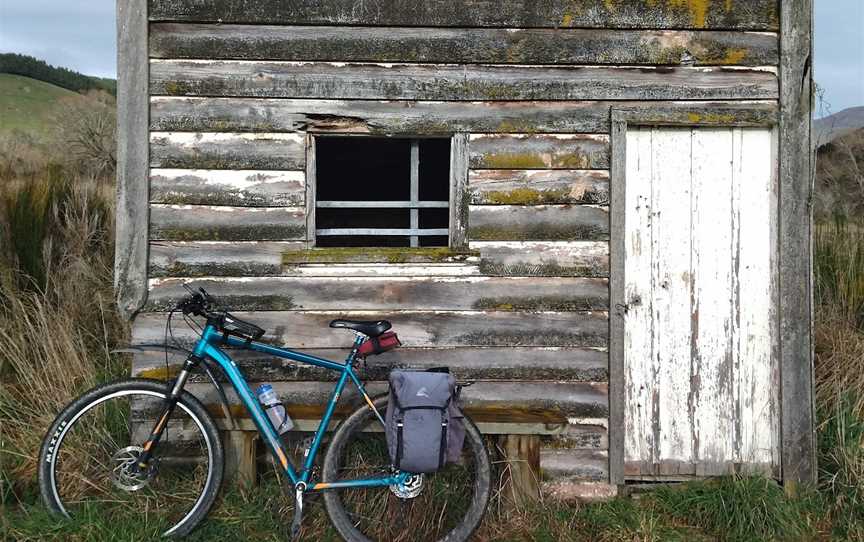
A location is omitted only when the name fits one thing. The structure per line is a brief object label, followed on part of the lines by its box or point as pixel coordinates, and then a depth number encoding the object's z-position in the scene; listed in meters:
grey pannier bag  3.44
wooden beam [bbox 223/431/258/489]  4.08
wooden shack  4.15
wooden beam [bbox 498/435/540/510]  4.09
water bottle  3.77
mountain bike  3.65
